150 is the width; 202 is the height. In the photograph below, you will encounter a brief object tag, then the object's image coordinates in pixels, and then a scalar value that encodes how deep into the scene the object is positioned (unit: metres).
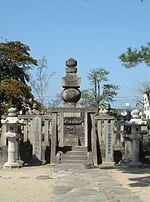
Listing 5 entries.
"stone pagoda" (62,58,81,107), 15.89
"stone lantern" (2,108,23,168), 11.31
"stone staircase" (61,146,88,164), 11.99
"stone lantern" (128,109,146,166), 11.44
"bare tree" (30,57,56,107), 32.89
